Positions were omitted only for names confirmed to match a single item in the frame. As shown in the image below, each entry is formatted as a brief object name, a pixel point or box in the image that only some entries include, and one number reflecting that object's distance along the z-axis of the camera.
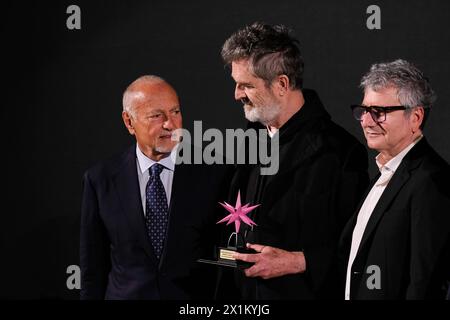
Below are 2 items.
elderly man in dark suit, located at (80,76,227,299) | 4.10
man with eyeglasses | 3.38
